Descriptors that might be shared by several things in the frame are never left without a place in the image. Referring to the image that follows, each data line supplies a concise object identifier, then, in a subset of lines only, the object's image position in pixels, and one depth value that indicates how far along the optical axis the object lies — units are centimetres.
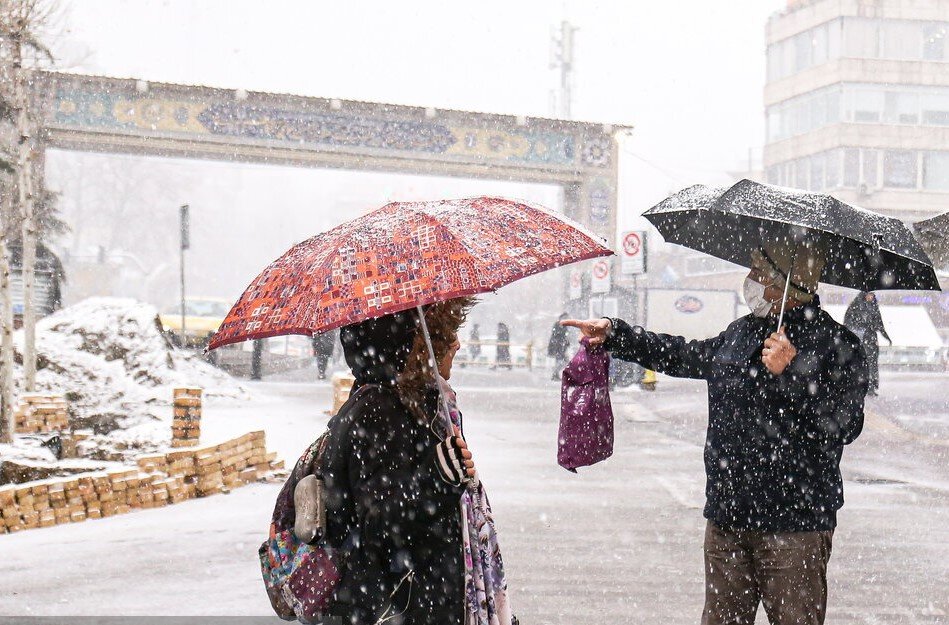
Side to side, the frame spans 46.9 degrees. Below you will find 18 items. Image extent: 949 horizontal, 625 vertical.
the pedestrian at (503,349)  3575
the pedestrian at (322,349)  2348
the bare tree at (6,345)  1080
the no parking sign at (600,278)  2353
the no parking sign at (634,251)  2144
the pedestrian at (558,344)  2419
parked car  2902
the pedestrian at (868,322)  1698
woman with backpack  296
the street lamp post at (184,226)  2016
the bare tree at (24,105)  1304
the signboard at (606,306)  2434
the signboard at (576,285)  2883
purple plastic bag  409
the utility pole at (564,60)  5119
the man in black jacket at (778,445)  384
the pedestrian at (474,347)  3654
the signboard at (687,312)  3319
